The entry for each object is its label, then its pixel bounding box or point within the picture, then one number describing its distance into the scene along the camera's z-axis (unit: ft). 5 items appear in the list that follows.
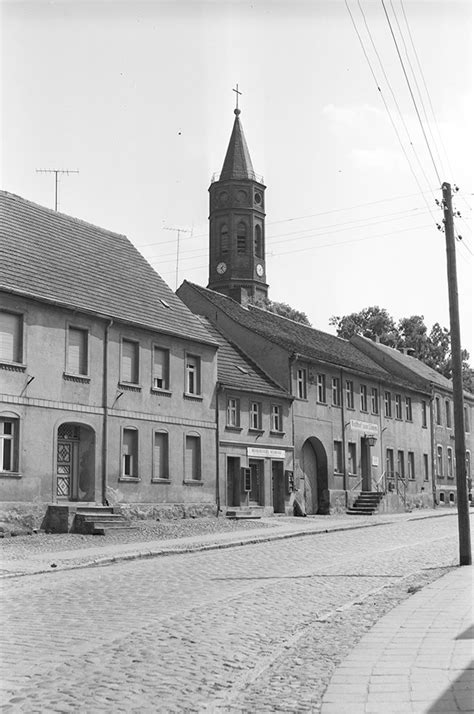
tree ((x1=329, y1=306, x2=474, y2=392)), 276.00
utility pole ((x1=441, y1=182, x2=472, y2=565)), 57.21
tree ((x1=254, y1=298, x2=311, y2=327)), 233.94
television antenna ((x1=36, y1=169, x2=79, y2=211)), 112.15
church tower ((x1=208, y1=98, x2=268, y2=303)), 210.79
